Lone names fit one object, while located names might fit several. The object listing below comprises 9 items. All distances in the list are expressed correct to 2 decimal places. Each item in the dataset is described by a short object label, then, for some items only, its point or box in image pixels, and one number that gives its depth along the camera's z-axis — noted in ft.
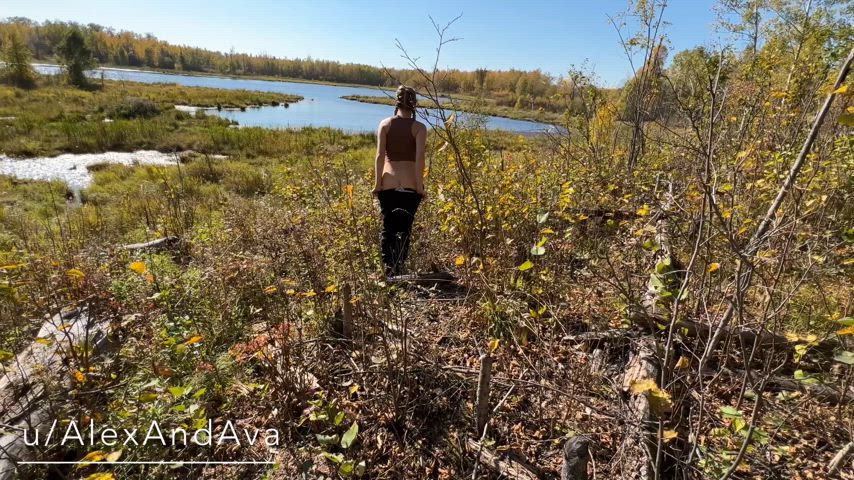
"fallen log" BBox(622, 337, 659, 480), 5.89
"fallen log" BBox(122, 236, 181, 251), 16.25
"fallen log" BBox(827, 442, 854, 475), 5.42
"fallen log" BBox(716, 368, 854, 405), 6.85
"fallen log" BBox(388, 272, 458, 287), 11.90
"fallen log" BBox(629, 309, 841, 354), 8.05
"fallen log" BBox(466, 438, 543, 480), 6.22
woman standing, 11.59
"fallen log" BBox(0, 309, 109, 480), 6.52
